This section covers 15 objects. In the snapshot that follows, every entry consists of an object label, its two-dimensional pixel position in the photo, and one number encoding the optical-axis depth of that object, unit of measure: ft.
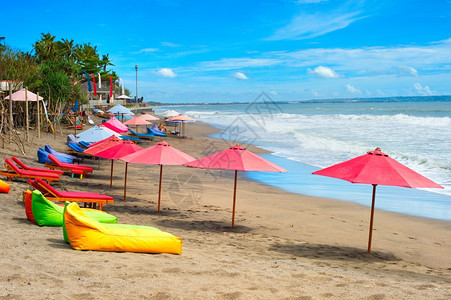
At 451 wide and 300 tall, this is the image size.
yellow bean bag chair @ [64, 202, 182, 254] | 17.48
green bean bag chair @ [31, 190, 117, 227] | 22.09
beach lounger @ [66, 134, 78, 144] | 57.02
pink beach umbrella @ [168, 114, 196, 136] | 87.81
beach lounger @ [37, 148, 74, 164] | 44.34
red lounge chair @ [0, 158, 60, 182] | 32.66
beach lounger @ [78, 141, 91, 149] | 54.01
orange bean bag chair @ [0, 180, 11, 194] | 29.27
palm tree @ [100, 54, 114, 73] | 202.08
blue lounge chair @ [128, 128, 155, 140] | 79.15
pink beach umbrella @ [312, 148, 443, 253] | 21.11
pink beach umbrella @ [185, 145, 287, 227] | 25.80
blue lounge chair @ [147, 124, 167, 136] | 84.09
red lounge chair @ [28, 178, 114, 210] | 26.13
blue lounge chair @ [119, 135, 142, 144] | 69.00
